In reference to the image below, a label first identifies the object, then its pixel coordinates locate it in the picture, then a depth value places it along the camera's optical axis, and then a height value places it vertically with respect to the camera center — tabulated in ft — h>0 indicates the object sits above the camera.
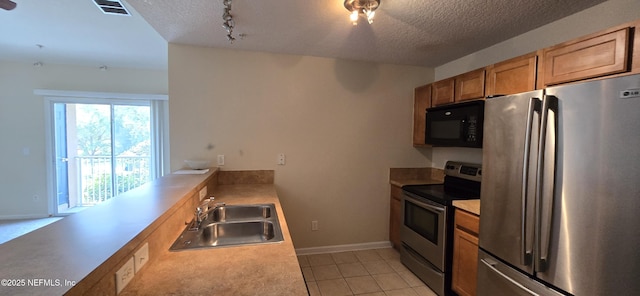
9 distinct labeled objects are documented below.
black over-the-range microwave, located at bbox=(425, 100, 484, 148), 7.05 +0.52
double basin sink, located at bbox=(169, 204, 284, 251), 4.68 -1.88
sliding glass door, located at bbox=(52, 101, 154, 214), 13.53 -0.78
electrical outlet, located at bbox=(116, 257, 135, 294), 2.70 -1.55
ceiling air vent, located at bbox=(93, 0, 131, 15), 6.51 +3.52
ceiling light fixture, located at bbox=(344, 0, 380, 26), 5.28 +2.87
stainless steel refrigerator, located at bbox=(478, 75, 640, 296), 3.50 -0.76
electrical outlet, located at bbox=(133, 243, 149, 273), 3.04 -1.51
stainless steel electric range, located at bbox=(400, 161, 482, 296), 7.11 -2.51
